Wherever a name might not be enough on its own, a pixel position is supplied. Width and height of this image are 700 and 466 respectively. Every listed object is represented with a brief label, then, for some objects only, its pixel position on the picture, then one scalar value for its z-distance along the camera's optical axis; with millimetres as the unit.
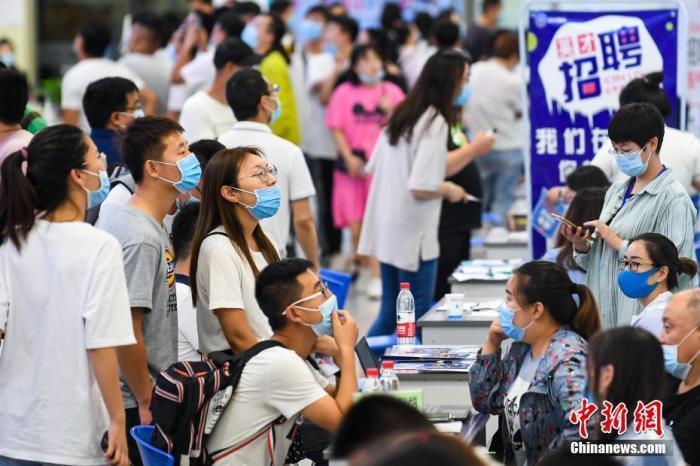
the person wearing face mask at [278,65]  15694
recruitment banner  12867
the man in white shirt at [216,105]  12785
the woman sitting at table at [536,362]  7286
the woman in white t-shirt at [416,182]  12513
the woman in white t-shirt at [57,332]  6490
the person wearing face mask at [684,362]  7346
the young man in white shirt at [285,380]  6984
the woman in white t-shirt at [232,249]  8081
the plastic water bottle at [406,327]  9754
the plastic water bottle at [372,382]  7440
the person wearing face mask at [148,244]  7361
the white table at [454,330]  10282
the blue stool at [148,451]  6819
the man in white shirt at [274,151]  11021
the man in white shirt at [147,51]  16448
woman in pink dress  17096
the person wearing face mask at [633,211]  9234
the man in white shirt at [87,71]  14383
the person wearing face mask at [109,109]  10742
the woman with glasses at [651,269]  8571
